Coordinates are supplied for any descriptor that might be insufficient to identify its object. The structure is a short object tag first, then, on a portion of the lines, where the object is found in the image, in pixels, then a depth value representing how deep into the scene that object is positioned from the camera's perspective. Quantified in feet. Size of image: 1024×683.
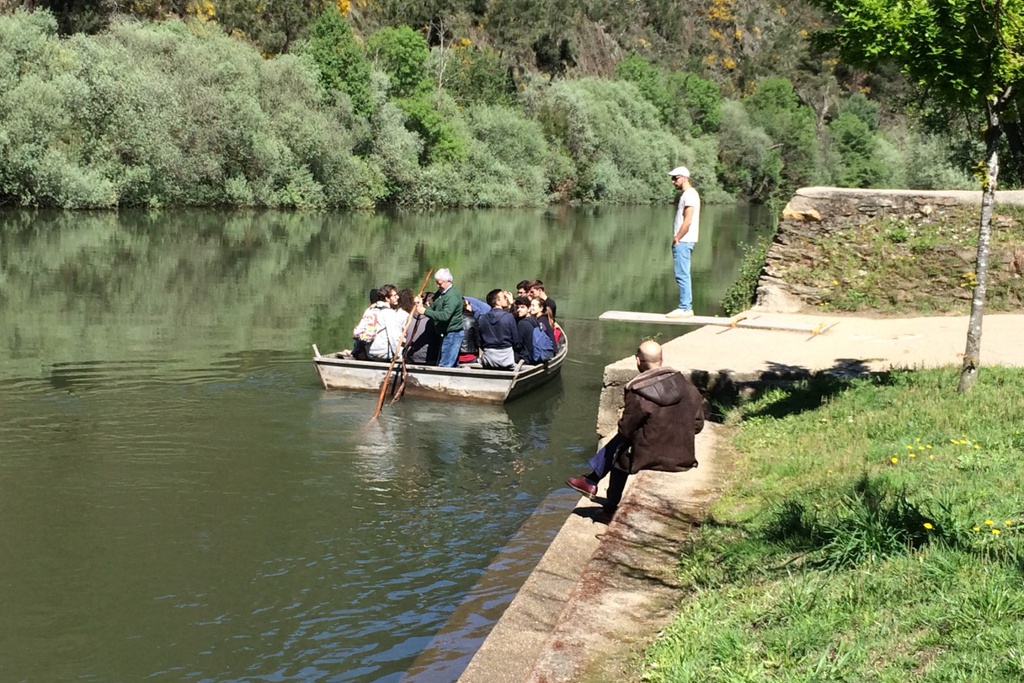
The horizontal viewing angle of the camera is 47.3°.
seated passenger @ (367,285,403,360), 52.06
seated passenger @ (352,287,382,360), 52.26
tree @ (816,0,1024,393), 28.22
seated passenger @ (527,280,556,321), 56.59
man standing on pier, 41.81
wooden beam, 41.39
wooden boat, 49.73
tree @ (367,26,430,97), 210.59
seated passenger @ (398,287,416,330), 53.57
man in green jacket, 50.44
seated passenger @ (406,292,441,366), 52.39
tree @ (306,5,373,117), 189.47
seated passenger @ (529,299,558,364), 53.21
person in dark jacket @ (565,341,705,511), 27.12
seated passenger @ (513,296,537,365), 52.90
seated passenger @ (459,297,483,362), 52.47
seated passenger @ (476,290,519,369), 51.06
